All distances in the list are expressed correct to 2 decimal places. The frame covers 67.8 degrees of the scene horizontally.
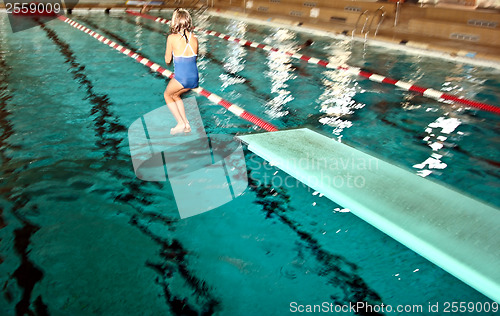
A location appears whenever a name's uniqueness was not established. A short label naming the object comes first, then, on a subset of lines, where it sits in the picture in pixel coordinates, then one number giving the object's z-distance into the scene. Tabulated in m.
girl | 3.62
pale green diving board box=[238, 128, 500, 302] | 2.18
